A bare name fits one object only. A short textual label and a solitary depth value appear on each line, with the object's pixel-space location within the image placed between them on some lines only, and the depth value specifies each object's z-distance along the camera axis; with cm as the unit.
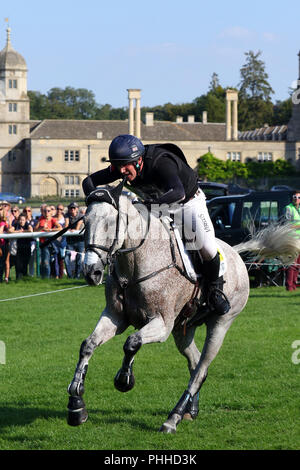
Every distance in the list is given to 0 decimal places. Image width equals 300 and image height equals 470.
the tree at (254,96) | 13925
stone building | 11725
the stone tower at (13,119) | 11994
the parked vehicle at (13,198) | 9655
